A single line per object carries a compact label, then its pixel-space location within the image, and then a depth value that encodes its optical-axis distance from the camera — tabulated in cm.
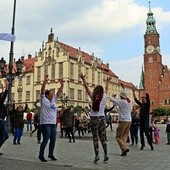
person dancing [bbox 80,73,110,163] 531
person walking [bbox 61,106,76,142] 1029
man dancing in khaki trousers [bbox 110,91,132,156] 650
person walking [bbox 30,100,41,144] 928
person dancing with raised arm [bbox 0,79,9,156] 589
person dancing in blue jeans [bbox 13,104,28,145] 892
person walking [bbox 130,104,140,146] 904
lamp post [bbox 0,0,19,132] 1309
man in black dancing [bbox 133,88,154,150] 762
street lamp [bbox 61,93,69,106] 3530
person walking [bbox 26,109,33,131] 1641
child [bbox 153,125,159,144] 963
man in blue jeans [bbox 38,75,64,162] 536
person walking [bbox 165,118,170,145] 961
